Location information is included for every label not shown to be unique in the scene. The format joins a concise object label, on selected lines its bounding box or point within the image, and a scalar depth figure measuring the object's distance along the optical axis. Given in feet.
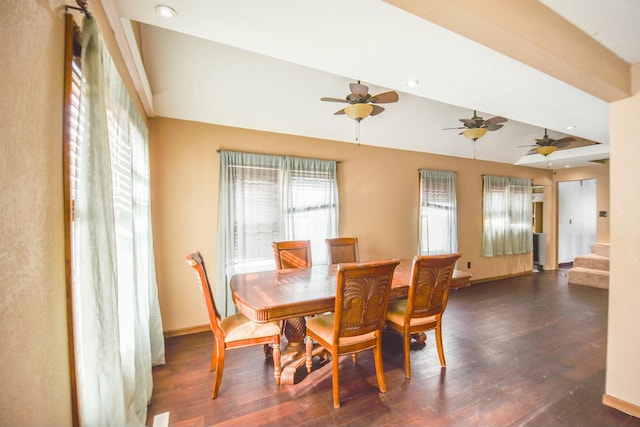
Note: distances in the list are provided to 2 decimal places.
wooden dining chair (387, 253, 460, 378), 6.91
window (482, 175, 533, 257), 17.80
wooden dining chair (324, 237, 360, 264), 10.88
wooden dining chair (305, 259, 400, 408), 5.82
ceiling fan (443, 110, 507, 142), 10.73
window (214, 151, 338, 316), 10.53
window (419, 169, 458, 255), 15.64
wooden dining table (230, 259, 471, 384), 5.88
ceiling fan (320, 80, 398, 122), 8.21
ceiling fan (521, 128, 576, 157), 12.72
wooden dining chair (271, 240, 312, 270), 9.84
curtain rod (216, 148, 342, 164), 10.67
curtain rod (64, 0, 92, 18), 3.32
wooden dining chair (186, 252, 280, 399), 6.38
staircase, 16.11
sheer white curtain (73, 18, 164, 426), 3.31
